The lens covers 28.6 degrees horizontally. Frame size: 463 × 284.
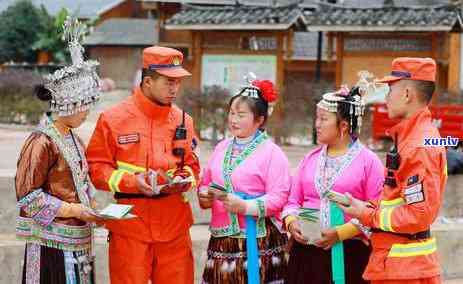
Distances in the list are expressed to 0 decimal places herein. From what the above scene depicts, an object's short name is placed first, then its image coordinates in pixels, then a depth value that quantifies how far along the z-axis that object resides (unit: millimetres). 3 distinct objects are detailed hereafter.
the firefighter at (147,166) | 4727
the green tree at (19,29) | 36000
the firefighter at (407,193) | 4074
